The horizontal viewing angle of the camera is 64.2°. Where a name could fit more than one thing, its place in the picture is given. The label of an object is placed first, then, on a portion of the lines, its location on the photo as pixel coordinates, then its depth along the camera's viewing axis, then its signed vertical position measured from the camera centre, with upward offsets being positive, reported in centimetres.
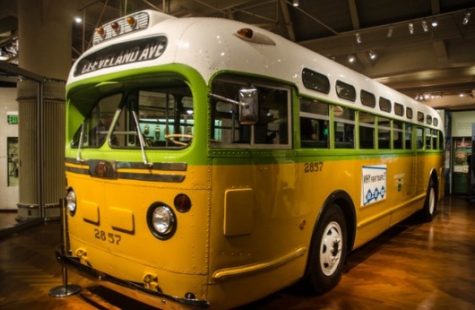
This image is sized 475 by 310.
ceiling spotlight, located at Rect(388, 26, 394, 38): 838 +270
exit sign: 1016 +92
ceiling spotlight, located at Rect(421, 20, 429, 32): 794 +267
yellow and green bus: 265 -8
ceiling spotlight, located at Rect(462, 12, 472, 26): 744 +265
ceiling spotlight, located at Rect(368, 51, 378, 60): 1002 +260
